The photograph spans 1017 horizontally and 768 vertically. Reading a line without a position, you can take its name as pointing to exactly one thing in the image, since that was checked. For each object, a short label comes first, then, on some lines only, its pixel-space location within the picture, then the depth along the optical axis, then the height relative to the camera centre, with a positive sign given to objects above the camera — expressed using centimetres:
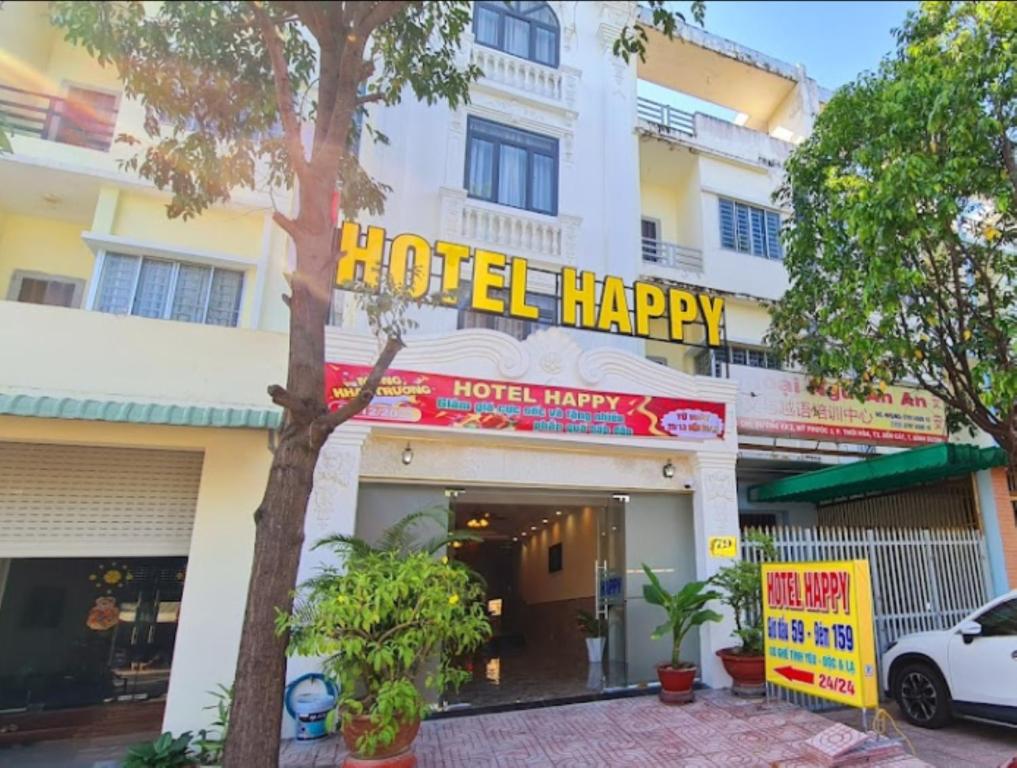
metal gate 845 +16
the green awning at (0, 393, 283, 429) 561 +129
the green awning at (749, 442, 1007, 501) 859 +149
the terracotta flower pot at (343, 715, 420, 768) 451 -137
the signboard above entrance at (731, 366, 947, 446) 1004 +265
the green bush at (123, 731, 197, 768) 525 -169
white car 595 -94
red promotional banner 725 +193
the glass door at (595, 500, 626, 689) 827 -26
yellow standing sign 554 -54
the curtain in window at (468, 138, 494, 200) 1053 +655
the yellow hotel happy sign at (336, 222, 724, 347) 818 +384
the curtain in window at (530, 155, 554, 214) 1091 +656
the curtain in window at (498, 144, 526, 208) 1073 +658
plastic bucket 601 -146
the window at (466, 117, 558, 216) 1062 +676
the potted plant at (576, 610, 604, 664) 884 -101
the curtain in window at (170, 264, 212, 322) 880 +361
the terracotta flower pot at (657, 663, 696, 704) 707 -129
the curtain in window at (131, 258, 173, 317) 862 +357
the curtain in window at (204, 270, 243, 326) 895 +361
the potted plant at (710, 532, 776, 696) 727 -66
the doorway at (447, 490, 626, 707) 824 -53
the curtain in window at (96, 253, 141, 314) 843 +355
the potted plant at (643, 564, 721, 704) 708 -59
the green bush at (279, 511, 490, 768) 443 -55
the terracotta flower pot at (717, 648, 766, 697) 724 -118
